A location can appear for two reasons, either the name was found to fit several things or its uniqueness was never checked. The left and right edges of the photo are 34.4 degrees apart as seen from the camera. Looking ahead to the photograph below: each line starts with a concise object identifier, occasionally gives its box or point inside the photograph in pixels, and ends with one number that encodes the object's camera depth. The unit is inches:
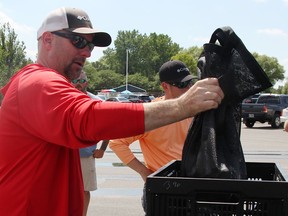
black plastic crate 67.7
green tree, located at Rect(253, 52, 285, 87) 4097.0
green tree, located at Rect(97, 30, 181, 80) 4616.1
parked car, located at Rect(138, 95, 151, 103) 2124.5
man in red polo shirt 72.7
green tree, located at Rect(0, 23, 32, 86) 1676.9
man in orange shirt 149.5
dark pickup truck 934.4
